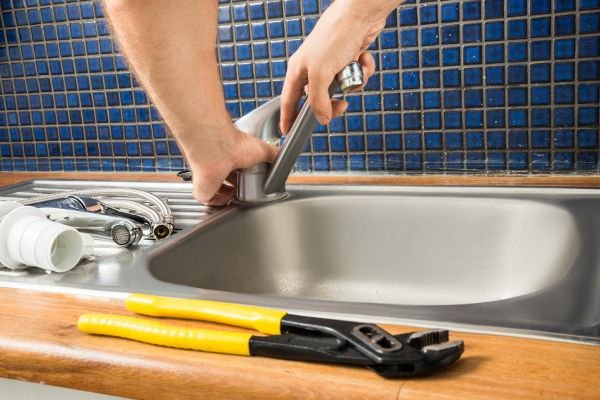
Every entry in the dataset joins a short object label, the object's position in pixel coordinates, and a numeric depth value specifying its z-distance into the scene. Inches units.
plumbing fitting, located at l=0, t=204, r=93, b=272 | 26.9
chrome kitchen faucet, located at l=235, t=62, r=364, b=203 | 37.3
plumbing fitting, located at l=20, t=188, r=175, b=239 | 33.2
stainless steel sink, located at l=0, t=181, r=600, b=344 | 30.7
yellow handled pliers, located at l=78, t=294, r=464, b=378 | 17.0
